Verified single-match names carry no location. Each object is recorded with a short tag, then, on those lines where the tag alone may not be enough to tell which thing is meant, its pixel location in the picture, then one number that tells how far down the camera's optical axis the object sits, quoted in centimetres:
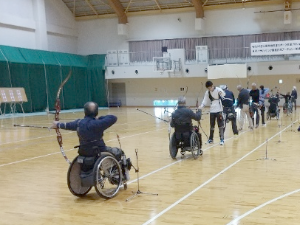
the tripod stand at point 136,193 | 491
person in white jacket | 877
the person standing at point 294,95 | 1954
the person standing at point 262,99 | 1286
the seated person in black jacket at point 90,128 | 479
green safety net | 2256
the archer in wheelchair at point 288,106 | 1703
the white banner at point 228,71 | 2425
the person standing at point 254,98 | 1209
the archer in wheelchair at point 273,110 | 1436
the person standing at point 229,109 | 1020
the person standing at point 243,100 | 1137
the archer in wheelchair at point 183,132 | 719
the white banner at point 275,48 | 2303
